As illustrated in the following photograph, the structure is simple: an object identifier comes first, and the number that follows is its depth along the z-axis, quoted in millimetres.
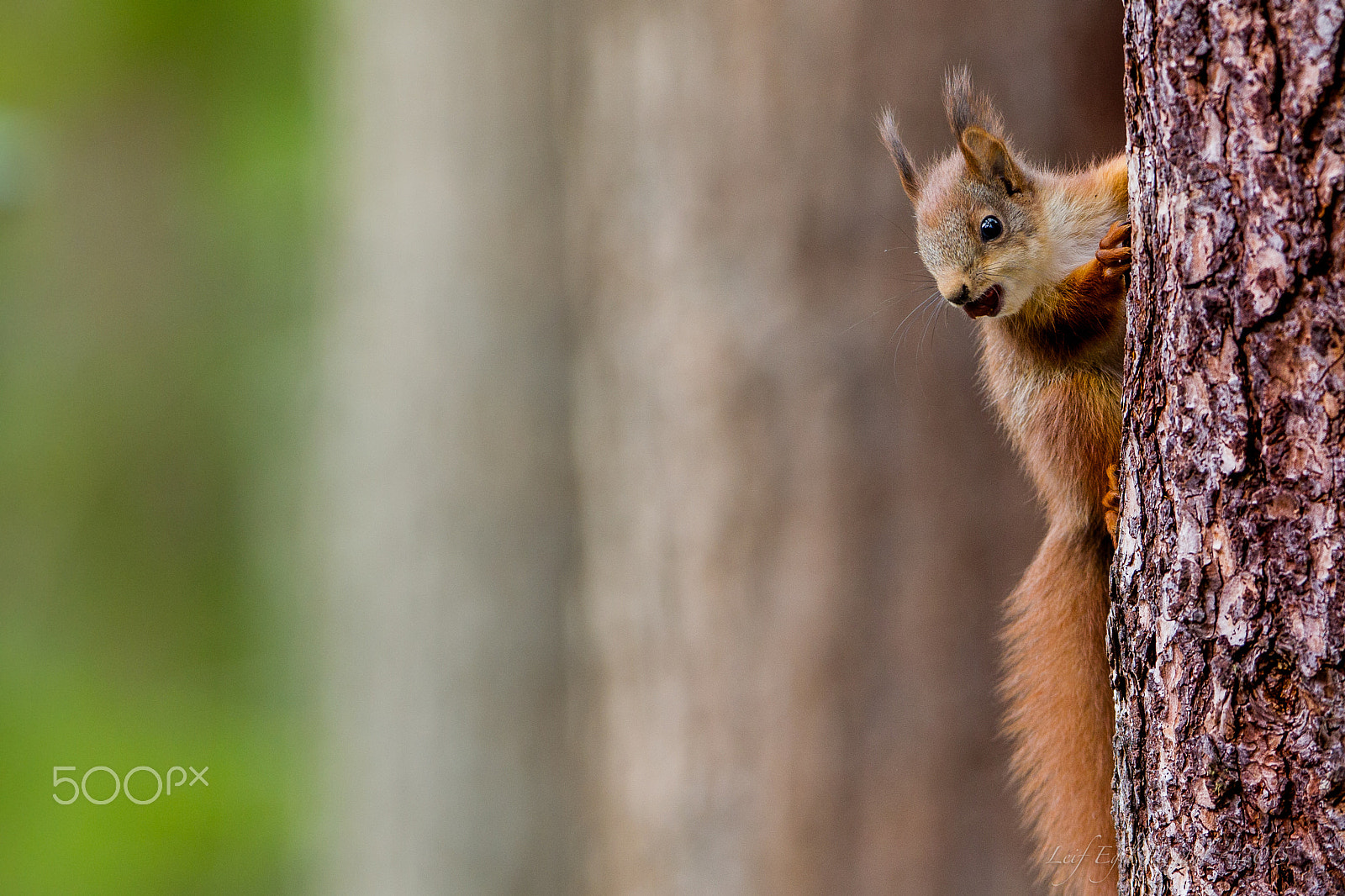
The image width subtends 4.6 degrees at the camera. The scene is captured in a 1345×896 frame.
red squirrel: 7265
